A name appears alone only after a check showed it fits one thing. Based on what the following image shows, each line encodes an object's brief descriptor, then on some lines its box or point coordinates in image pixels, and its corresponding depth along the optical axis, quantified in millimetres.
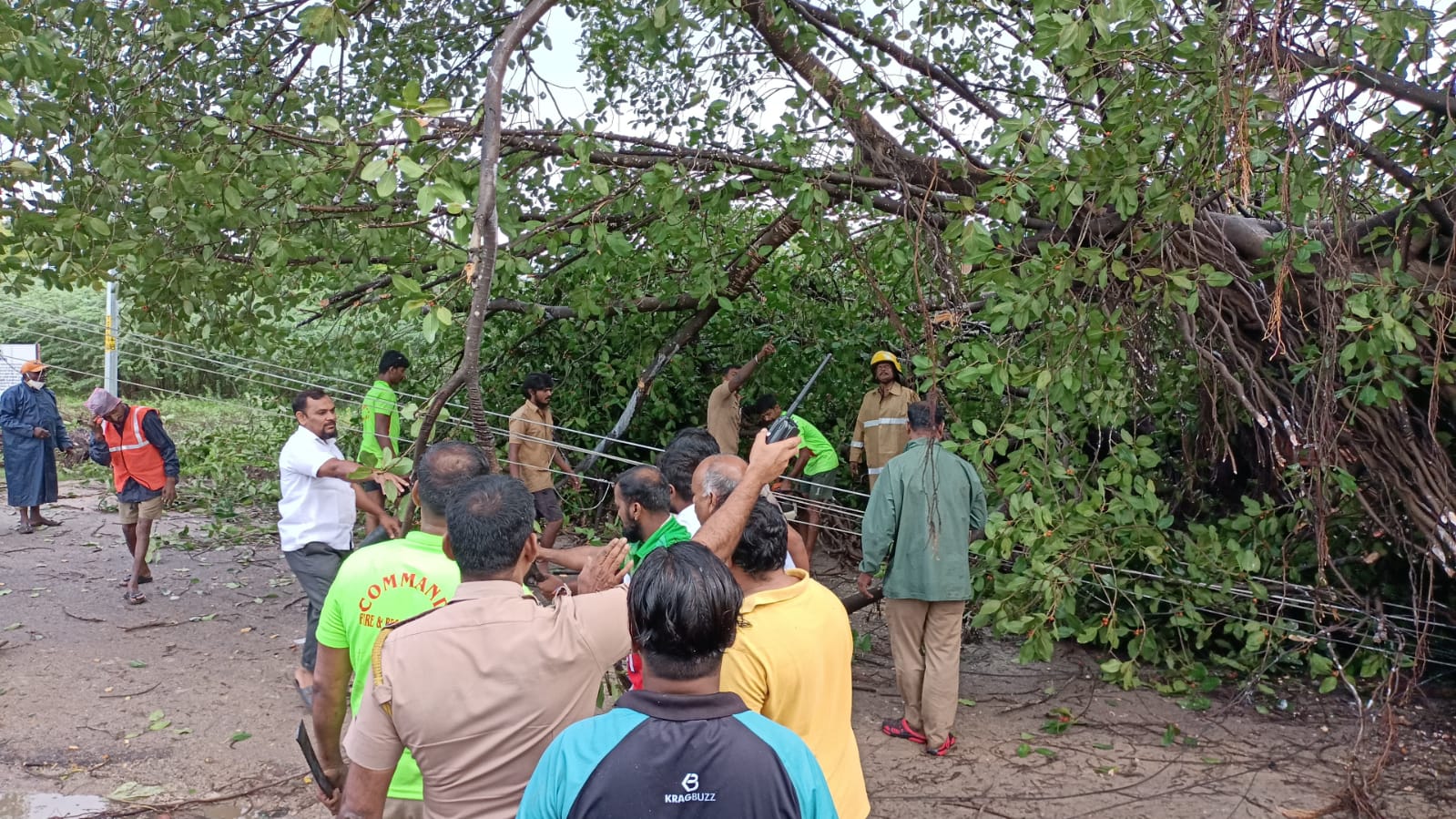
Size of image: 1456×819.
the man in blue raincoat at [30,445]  9203
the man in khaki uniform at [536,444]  7574
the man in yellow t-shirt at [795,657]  2254
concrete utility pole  8062
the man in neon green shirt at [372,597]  2791
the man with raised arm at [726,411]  8336
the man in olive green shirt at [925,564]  4871
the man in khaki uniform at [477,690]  2084
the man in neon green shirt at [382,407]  6497
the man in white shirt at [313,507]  5129
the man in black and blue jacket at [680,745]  1596
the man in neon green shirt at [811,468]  7746
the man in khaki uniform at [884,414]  8148
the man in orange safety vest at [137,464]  7031
